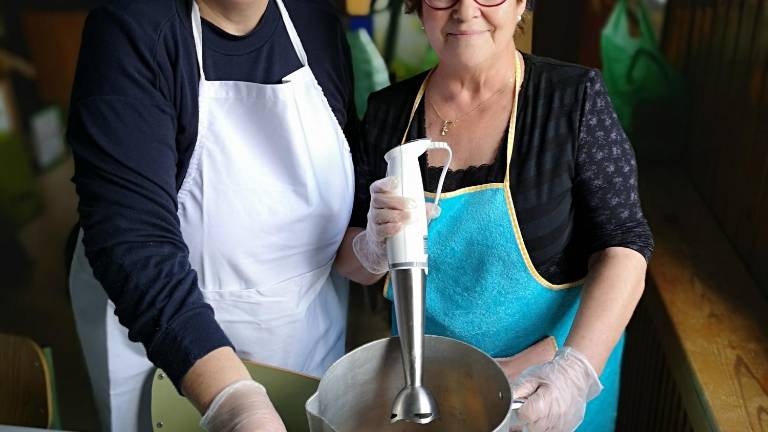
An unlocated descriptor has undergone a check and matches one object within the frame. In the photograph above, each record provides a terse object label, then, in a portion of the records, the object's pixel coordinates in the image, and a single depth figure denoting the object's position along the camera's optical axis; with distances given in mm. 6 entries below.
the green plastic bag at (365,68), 1718
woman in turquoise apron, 1077
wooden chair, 1354
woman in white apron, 1109
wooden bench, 1200
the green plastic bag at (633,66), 1785
